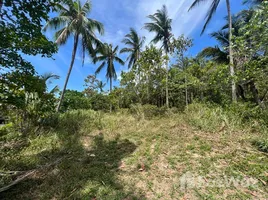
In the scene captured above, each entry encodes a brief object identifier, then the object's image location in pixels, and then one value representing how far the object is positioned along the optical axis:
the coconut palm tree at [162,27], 10.66
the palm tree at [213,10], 6.91
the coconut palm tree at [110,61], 17.80
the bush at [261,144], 3.21
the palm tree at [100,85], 16.51
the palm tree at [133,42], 15.66
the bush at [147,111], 7.13
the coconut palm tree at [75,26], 9.10
